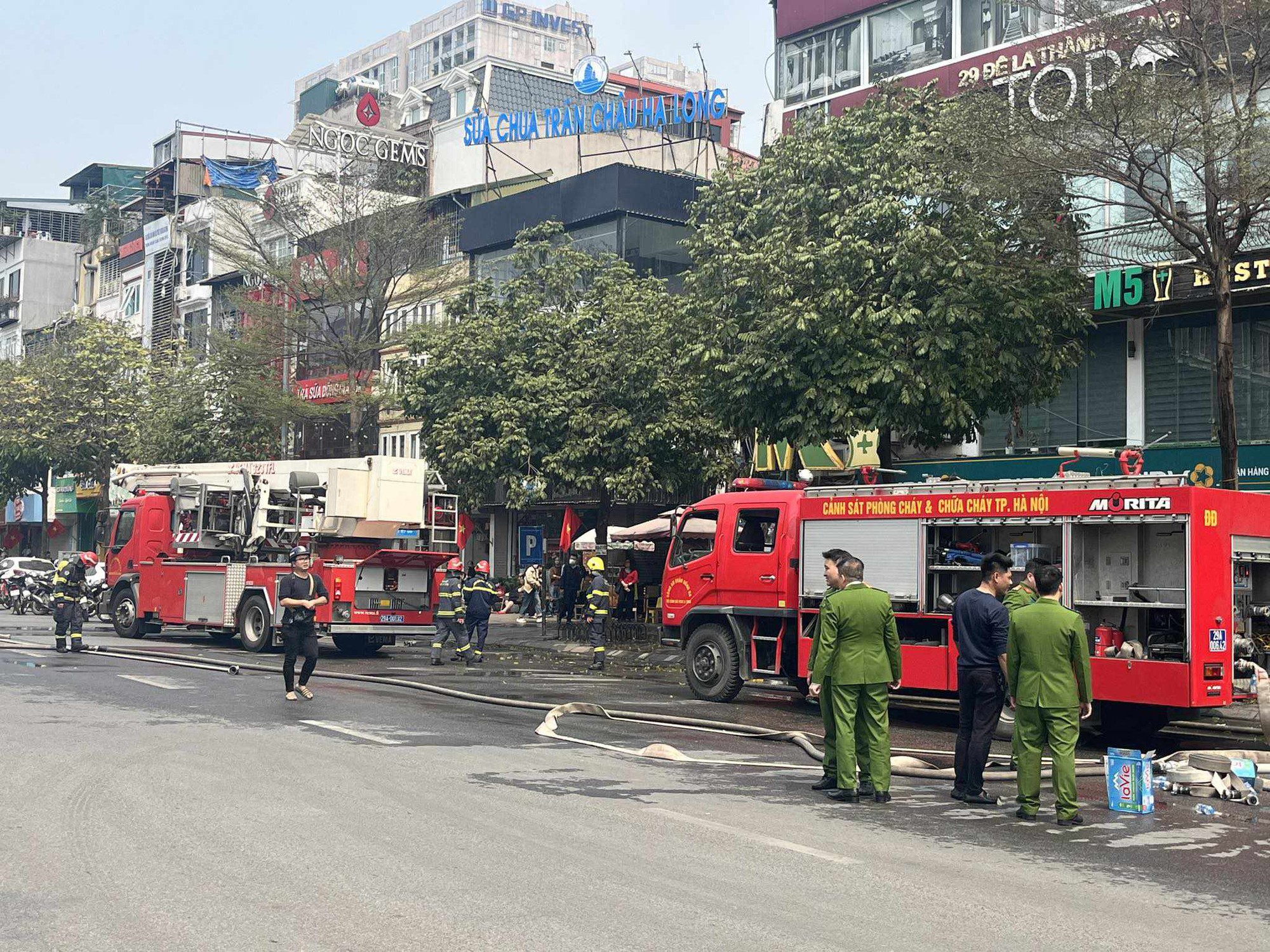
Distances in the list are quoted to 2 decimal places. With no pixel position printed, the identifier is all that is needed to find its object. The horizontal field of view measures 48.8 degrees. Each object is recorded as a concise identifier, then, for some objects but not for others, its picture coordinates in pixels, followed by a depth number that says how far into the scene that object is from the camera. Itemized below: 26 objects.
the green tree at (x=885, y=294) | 20.09
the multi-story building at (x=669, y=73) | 93.94
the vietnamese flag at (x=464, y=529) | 24.39
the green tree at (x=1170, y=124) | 16.28
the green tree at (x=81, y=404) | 49.34
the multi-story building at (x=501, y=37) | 107.12
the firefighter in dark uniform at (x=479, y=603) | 22.28
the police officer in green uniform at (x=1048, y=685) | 9.09
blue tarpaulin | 61.75
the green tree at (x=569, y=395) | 28.64
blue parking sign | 41.56
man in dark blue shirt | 9.73
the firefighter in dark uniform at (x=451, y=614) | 21.70
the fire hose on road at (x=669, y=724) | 11.05
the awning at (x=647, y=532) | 28.55
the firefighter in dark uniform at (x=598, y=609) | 22.48
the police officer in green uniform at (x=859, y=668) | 9.64
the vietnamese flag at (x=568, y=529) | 31.16
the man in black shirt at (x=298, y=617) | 15.22
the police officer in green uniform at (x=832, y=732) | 9.83
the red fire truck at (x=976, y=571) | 12.40
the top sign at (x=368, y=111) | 59.09
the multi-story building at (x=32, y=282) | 76.31
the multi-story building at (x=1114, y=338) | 23.30
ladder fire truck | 22.80
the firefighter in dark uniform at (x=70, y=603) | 22.52
